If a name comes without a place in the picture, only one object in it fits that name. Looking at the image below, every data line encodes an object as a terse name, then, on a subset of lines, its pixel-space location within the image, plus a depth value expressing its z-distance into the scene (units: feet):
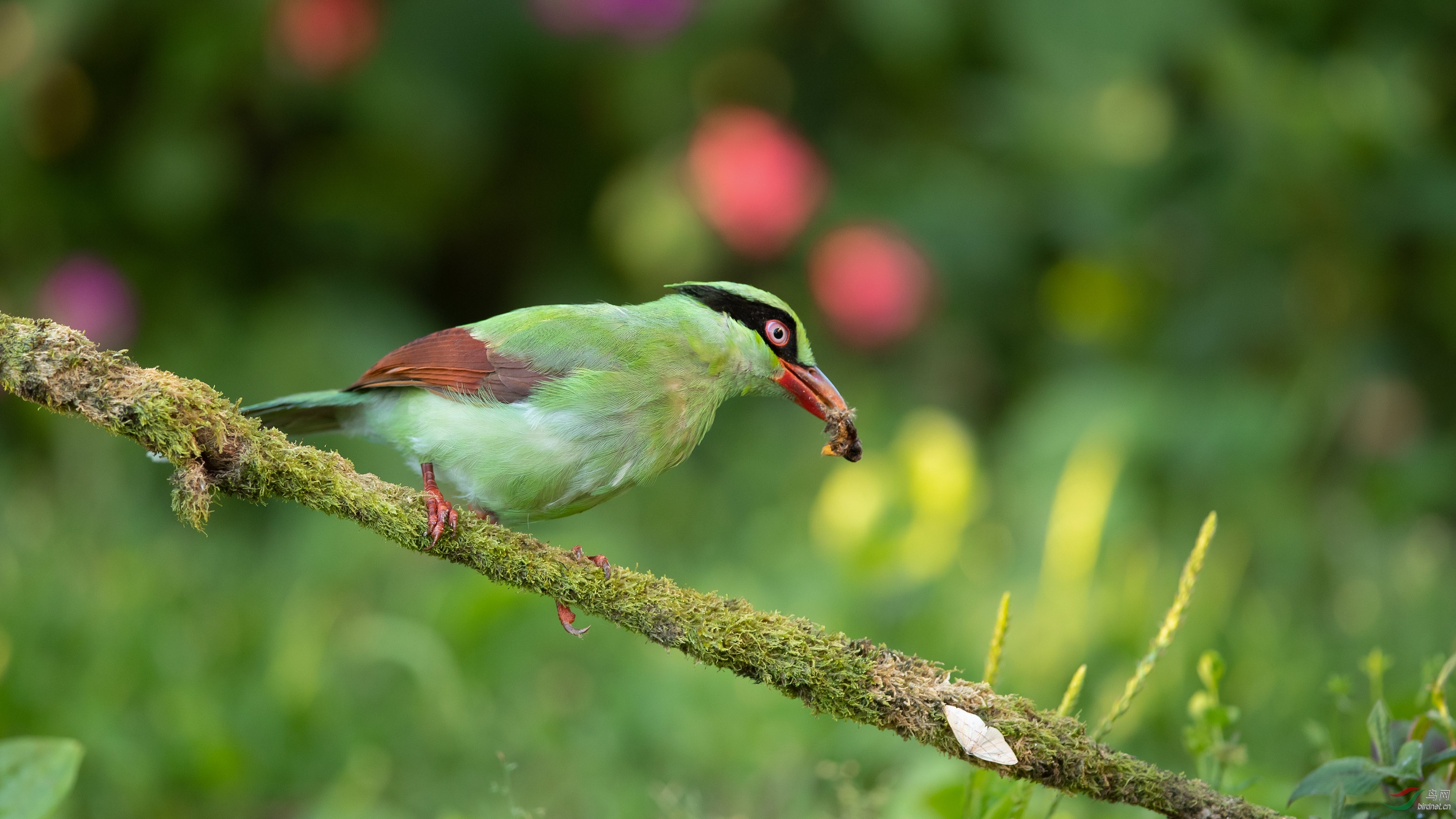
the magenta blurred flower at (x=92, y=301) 36.68
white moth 11.77
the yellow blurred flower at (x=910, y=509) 29.14
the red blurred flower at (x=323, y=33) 35.55
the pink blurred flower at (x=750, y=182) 38.01
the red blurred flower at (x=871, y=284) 38.91
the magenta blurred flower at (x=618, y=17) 36.70
